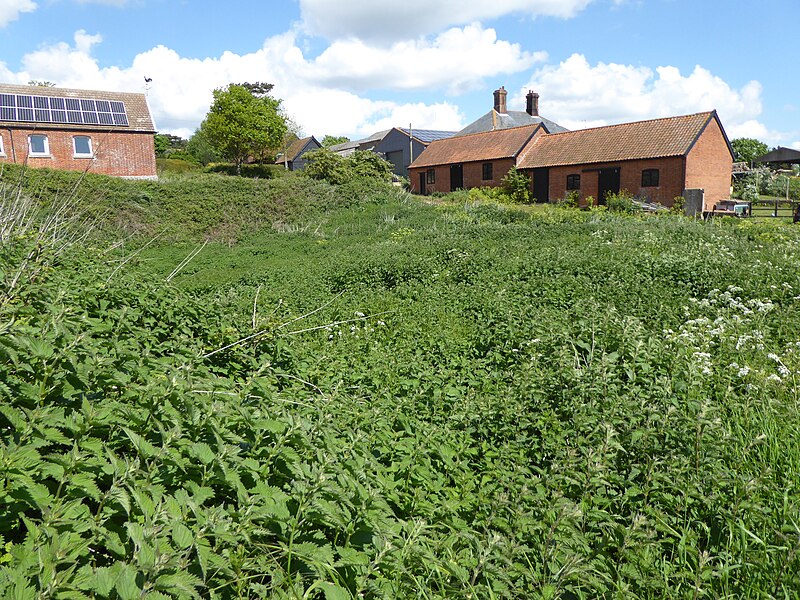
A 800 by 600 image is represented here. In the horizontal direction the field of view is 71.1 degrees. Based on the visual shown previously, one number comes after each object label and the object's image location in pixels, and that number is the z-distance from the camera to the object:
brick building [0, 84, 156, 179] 29.89
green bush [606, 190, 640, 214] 24.55
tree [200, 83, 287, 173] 48.59
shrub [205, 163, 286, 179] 49.61
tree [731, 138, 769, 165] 71.81
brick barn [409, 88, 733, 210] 28.61
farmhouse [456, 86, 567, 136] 48.75
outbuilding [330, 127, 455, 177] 54.28
